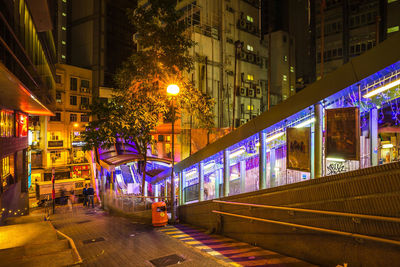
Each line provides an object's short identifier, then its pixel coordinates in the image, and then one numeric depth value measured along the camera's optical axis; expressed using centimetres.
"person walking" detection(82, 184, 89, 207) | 2231
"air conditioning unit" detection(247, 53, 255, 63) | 3029
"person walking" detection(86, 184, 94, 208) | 2205
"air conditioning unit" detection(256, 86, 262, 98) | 3083
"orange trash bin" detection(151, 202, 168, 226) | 1011
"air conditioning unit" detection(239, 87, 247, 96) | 2877
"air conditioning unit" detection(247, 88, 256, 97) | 2952
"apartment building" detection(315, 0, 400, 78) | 2159
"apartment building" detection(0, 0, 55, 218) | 980
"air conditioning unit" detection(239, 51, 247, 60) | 2945
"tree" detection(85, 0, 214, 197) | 1157
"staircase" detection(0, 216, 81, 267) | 512
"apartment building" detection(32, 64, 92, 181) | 3534
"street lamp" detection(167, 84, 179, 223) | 952
